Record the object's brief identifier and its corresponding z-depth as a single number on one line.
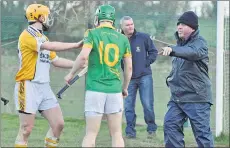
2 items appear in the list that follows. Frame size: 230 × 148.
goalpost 24.64
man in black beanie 17.24
